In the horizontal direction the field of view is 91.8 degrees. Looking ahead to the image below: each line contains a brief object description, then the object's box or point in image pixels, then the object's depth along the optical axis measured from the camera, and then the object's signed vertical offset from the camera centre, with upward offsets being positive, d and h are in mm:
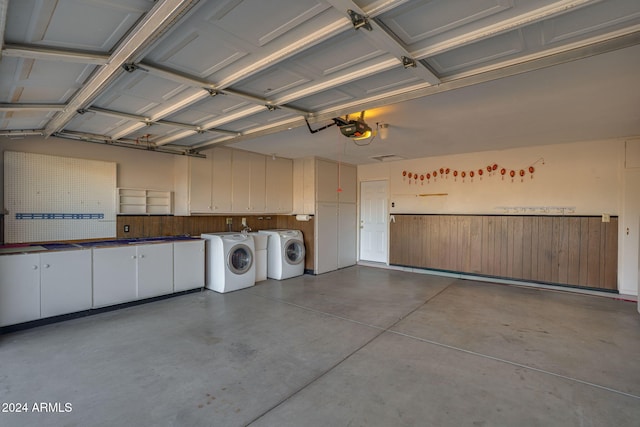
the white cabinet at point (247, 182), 5629 +557
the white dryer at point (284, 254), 5801 -809
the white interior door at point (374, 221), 7033 -221
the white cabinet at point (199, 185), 4996 +438
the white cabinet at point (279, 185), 6168 +540
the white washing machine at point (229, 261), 4824 -808
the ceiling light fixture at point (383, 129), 3945 +1100
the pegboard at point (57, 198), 3754 +170
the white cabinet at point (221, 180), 5297 +552
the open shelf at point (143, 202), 4645 +149
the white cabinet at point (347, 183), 6896 +663
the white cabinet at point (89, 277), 3242 -807
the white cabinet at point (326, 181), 6316 +649
